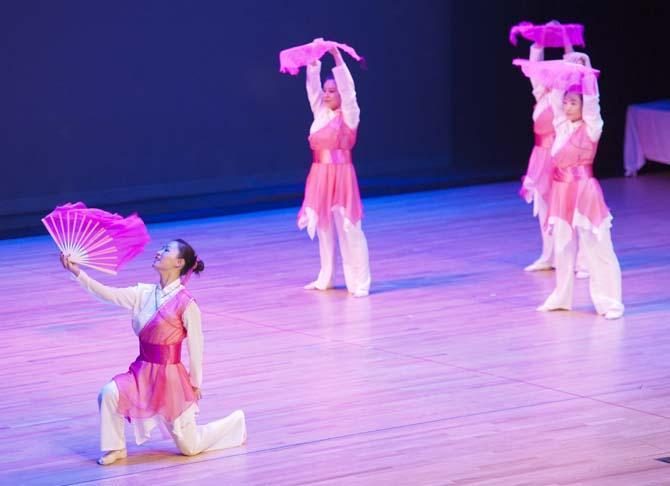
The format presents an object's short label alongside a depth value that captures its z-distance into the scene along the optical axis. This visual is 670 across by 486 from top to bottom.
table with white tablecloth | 23.58
